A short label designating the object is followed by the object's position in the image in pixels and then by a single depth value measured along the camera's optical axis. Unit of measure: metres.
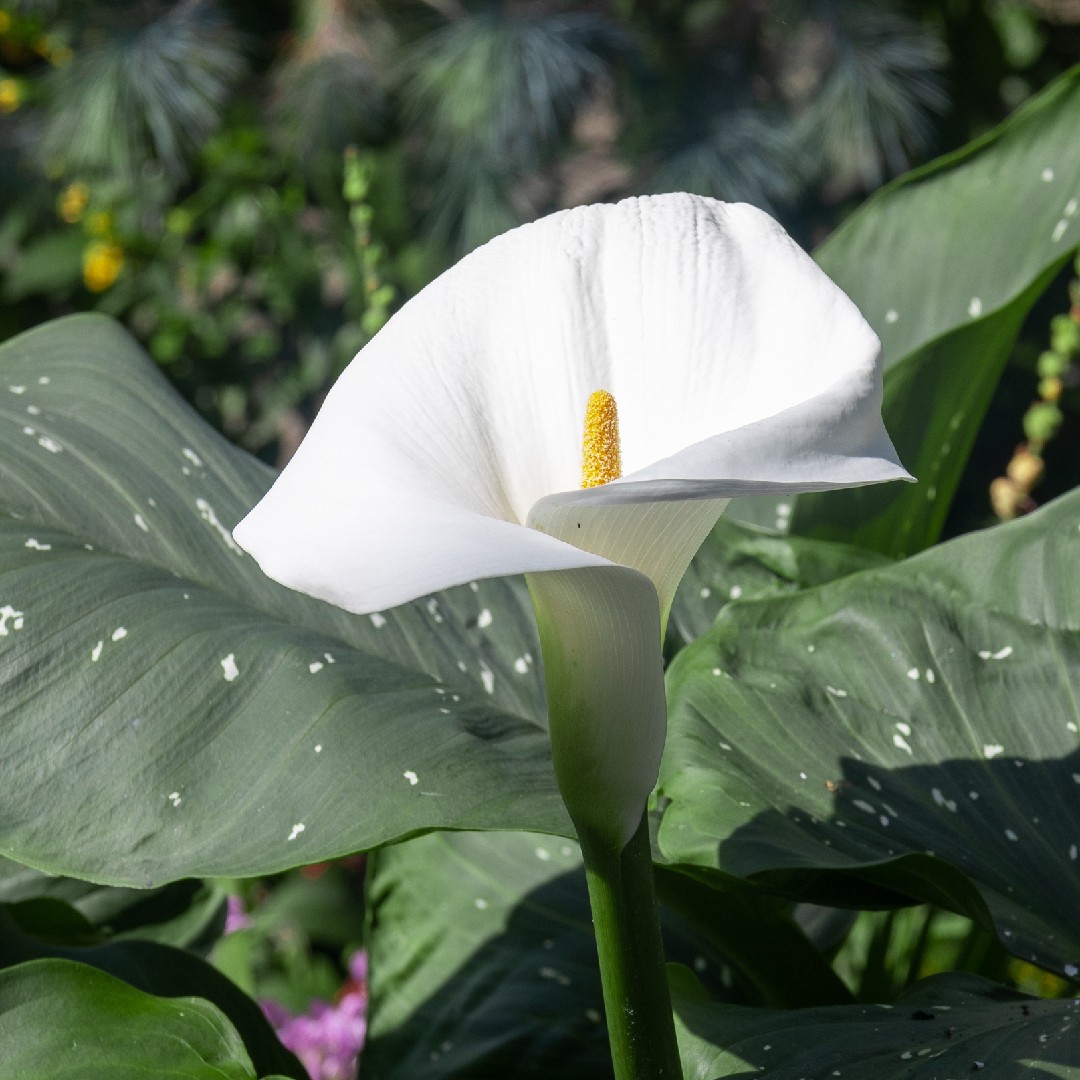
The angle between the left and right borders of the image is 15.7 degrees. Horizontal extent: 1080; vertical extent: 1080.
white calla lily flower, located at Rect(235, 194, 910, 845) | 0.88
